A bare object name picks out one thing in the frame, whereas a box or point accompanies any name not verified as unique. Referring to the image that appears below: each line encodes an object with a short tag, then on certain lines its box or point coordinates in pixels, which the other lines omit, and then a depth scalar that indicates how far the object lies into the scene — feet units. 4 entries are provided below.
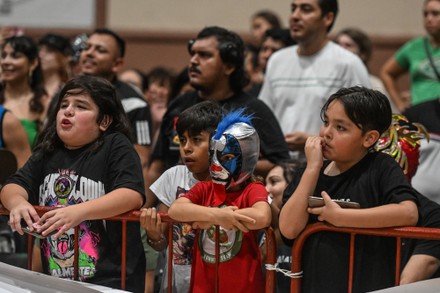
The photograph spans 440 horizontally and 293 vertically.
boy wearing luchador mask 21.82
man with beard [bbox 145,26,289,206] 29.59
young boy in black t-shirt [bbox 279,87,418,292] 20.97
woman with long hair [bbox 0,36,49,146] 36.07
